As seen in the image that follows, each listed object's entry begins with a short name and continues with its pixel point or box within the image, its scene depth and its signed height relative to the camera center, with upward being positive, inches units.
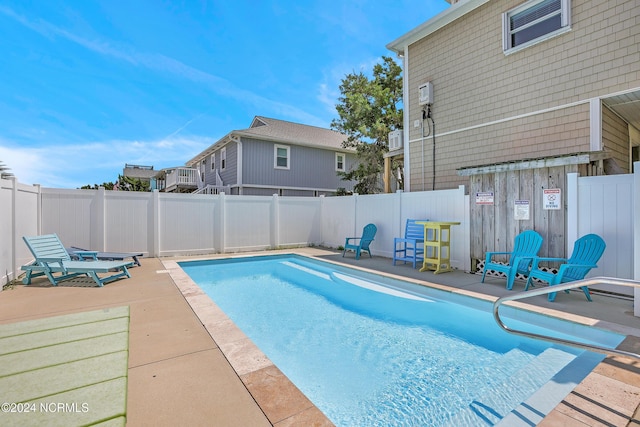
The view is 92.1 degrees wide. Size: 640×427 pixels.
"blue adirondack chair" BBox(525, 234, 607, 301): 169.6 -27.9
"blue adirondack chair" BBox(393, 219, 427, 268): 282.2 -28.2
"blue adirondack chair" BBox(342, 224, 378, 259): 337.7 -27.9
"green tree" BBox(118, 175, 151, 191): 1203.9 +123.8
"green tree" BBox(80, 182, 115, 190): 1187.7 +117.3
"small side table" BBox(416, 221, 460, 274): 257.1 -27.2
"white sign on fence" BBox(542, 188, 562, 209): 202.4 +10.2
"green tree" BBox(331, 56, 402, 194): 532.7 +181.9
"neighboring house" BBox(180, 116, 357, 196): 577.9 +111.0
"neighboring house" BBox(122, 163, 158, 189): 1472.7 +207.3
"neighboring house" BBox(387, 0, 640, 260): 216.5 +97.8
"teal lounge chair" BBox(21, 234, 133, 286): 206.2 -34.8
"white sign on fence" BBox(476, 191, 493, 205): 239.9 +12.5
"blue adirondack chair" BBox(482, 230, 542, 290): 202.8 -27.5
